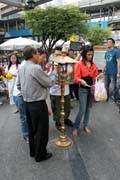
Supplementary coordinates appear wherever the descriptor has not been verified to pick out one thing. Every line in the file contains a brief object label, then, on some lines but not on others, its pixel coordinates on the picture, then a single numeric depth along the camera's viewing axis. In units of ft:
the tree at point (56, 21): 30.02
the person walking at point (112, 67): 13.31
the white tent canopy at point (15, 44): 26.91
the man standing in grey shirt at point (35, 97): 6.81
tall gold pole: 8.29
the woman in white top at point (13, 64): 11.33
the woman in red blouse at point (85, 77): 8.58
